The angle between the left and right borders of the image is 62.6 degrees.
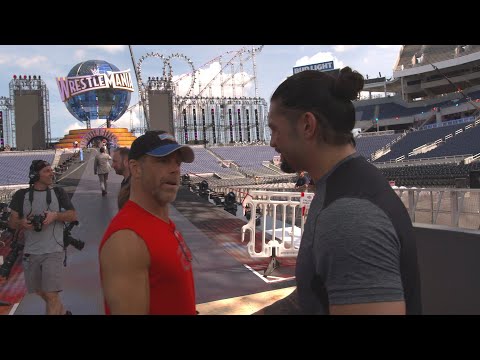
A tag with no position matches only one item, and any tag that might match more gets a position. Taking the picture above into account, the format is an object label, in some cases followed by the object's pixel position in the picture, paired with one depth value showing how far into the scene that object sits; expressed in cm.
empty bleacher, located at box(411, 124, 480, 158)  2684
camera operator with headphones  362
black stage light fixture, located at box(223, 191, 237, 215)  1105
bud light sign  4277
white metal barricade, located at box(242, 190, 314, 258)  599
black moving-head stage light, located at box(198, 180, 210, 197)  1371
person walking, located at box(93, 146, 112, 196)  1166
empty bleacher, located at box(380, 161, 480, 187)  1947
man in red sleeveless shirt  150
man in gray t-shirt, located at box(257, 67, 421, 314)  97
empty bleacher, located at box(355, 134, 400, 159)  4019
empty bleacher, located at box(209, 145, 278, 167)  4011
